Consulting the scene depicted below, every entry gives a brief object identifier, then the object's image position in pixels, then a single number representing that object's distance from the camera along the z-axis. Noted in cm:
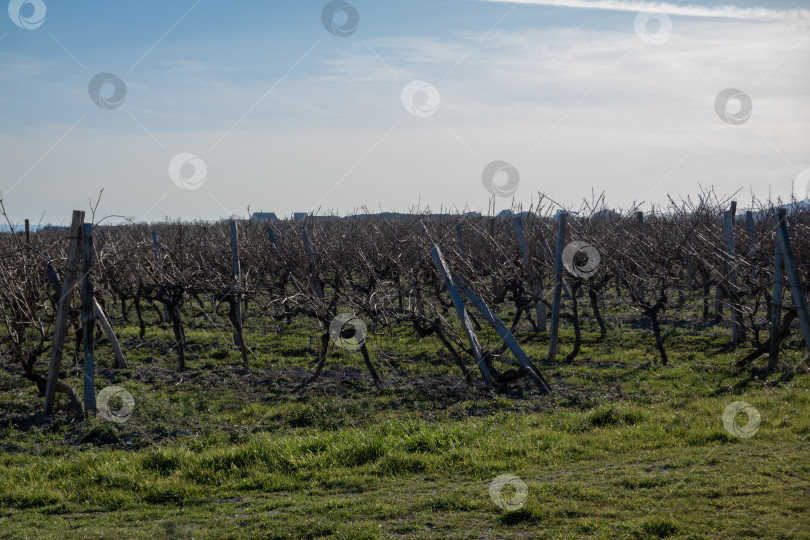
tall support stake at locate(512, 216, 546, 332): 1123
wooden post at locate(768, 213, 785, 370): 834
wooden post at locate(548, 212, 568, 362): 1014
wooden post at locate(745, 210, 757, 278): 1339
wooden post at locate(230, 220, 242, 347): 1080
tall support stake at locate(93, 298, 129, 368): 973
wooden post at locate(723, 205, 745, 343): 1127
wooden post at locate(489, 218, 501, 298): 1451
